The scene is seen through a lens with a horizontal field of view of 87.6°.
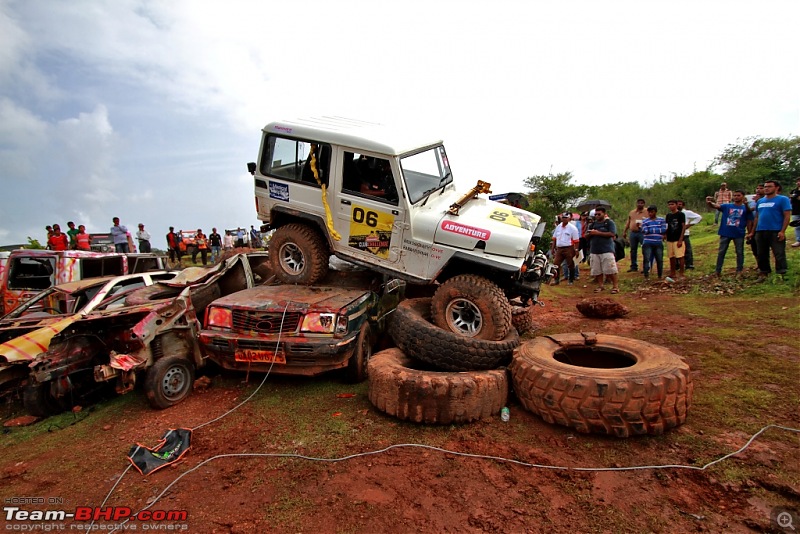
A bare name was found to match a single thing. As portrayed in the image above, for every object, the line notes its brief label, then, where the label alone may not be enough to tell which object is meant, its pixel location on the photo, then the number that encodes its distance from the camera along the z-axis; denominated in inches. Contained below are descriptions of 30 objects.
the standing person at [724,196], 445.1
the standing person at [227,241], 791.3
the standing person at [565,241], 388.8
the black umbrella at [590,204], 591.6
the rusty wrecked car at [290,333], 184.1
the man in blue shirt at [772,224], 286.0
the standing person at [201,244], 746.8
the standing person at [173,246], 761.4
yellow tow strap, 232.4
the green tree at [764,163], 802.8
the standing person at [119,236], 550.3
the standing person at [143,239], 691.4
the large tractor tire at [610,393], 130.5
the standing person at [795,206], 332.1
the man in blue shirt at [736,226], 319.0
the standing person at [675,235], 345.1
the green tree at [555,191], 966.4
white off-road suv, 202.7
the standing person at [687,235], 369.9
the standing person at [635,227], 414.9
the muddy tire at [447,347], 172.6
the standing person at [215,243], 751.7
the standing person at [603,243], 353.4
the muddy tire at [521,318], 244.1
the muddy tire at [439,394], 148.6
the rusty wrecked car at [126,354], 183.5
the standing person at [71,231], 549.4
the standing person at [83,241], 528.2
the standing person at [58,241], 486.3
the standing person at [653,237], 354.9
